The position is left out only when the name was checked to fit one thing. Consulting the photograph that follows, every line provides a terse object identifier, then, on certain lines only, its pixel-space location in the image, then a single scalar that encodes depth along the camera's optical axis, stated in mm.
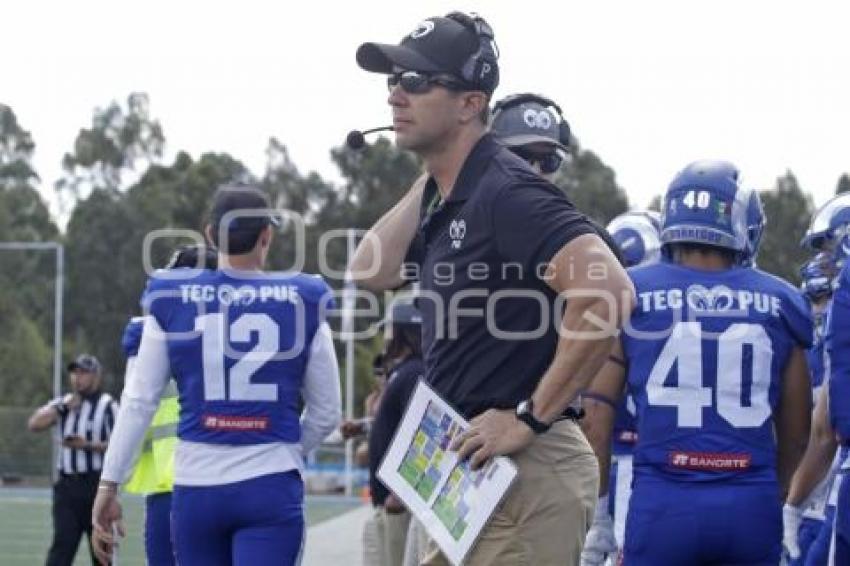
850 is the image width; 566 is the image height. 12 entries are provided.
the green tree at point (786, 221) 46034
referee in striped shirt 14453
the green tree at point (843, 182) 44281
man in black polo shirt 4547
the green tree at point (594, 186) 60000
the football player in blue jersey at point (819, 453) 6422
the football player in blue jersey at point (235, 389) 6961
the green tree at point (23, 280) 51875
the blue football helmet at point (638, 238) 9391
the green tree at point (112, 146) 69250
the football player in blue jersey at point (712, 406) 5836
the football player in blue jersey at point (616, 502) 7367
